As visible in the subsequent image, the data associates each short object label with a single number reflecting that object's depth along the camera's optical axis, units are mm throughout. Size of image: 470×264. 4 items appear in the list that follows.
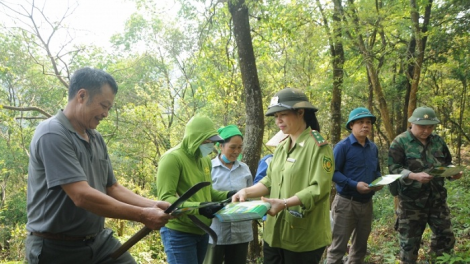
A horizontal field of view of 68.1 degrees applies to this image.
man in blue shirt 4254
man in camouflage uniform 4172
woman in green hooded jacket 2947
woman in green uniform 2473
